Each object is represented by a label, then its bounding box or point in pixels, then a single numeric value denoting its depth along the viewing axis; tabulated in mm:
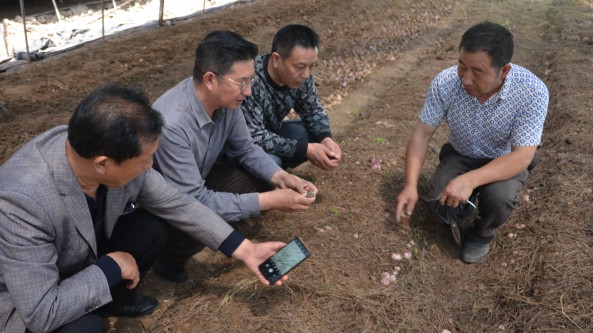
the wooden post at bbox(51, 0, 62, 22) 11234
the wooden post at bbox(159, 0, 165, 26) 9555
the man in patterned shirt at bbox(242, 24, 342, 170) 3383
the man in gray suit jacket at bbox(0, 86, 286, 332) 1779
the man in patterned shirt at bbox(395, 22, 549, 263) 2852
